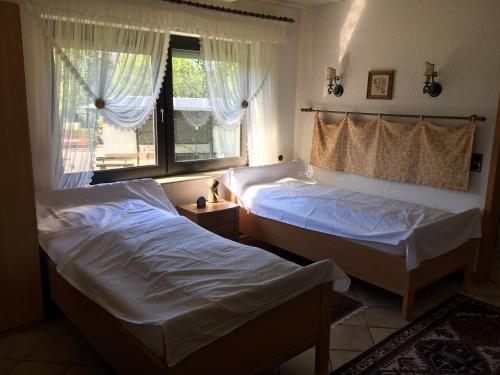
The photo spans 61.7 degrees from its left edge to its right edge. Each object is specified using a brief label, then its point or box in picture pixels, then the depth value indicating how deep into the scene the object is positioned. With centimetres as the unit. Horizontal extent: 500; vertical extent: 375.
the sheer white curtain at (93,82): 285
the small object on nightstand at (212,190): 369
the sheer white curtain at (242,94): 374
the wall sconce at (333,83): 399
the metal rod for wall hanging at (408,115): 310
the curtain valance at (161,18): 281
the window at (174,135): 336
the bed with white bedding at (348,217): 271
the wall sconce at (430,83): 325
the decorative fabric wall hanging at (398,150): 321
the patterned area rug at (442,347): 221
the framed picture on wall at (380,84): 362
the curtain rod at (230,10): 337
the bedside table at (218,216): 343
